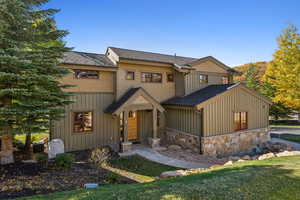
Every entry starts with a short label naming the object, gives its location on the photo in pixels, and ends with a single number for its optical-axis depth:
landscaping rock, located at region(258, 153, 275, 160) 8.27
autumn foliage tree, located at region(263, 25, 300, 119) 17.80
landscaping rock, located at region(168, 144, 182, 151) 11.21
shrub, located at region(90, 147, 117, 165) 7.78
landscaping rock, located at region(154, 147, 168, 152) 10.85
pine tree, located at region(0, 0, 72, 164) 5.84
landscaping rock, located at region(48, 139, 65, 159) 8.53
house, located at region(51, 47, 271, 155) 10.38
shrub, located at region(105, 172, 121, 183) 5.73
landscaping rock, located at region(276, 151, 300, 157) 8.29
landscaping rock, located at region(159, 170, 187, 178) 6.37
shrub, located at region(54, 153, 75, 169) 6.52
